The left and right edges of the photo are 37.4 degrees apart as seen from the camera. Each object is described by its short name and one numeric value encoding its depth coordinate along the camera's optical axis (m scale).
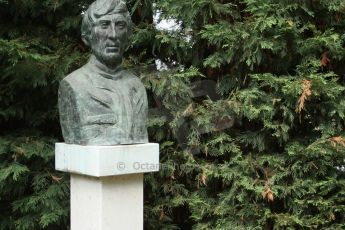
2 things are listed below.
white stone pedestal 3.02
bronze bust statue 3.08
